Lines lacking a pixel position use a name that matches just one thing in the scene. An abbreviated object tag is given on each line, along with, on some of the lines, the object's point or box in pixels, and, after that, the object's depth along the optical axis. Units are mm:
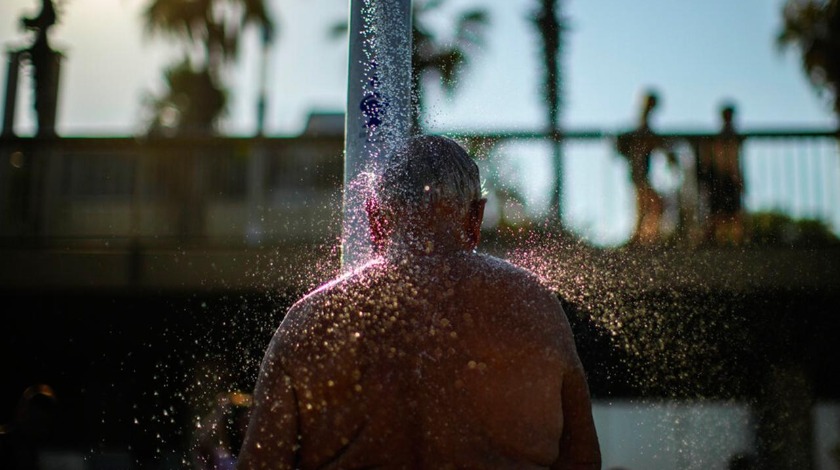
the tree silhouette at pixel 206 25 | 25828
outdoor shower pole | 2719
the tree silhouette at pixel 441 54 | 4759
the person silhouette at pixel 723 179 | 7293
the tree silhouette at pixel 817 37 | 13523
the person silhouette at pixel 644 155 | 7137
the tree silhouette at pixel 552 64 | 7148
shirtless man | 1603
